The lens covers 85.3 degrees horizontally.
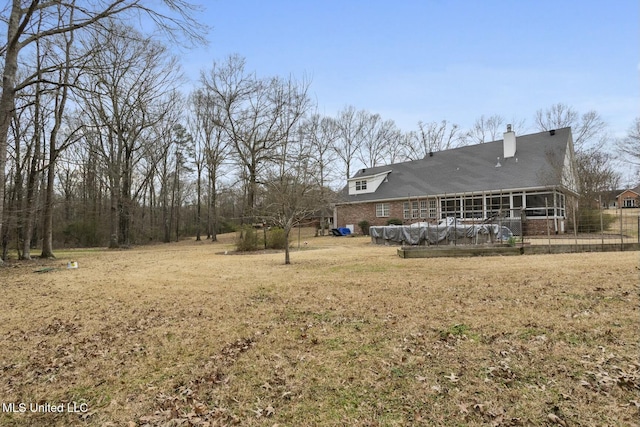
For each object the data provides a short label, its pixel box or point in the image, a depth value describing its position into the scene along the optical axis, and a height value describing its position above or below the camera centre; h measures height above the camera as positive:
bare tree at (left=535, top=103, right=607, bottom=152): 28.36 +8.76
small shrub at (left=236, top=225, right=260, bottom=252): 16.47 -0.62
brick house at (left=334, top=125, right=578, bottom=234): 18.94 +2.61
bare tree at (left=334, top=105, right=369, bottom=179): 35.91 +9.86
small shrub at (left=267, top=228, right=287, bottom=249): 17.05 -0.62
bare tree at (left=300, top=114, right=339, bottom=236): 22.52 +6.35
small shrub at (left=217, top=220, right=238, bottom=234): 34.61 -0.15
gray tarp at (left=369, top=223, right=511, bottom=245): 13.80 -0.44
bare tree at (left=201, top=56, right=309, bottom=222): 25.02 +8.28
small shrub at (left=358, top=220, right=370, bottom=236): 25.42 -0.13
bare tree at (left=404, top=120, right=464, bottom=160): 37.72 +9.41
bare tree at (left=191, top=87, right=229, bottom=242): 26.41 +7.20
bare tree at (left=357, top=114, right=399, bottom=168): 37.16 +9.42
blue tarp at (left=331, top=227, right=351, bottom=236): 25.77 -0.46
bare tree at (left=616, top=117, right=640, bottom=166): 23.30 +5.14
